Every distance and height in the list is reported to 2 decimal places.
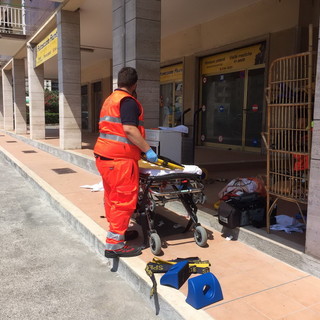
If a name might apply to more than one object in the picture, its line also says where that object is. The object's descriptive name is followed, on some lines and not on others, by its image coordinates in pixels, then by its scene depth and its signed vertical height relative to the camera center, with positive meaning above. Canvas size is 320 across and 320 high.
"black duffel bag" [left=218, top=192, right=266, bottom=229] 3.90 -1.01
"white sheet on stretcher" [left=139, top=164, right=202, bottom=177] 3.66 -0.53
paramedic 3.44 -0.33
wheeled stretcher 3.64 -0.76
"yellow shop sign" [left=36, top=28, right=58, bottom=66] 11.73 +2.67
